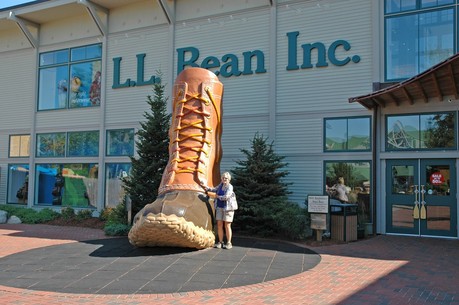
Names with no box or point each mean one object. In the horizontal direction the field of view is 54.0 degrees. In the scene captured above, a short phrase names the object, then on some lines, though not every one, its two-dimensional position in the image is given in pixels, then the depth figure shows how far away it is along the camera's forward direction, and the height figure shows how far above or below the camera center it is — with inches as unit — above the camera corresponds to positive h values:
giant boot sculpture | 274.1 +2.9
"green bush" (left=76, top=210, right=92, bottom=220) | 580.3 -53.3
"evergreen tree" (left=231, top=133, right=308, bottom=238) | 398.3 -20.2
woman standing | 318.0 -22.4
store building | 435.2 +99.9
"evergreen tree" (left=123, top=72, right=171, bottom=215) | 469.1 +17.8
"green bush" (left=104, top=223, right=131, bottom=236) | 431.5 -53.4
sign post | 394.3 -29.4
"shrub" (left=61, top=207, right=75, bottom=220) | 591.4 -53.2
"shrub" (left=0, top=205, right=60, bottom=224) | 582.2 -55.5
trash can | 399.2 -39.5
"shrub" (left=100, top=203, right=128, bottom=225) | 477.0 -45.0
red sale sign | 424.8 +2.1
